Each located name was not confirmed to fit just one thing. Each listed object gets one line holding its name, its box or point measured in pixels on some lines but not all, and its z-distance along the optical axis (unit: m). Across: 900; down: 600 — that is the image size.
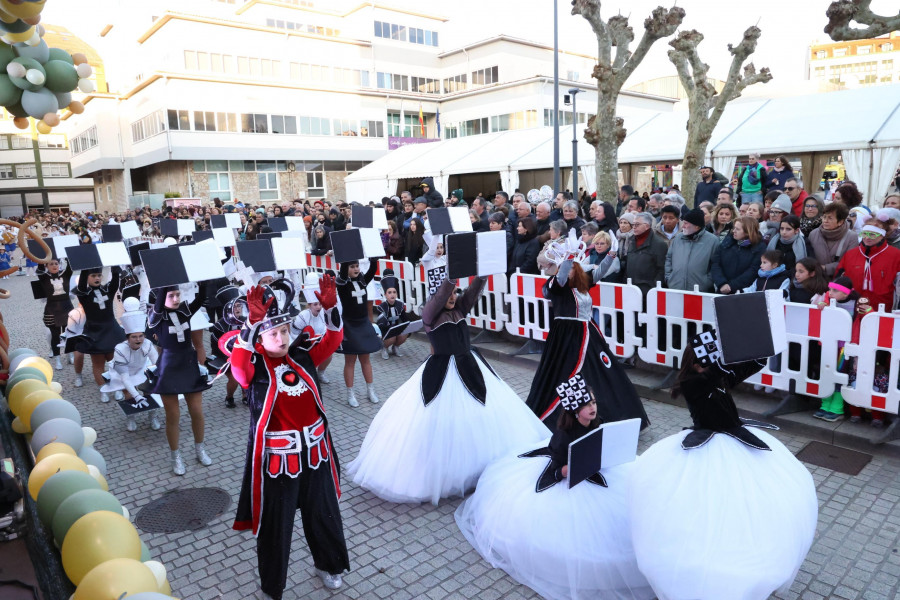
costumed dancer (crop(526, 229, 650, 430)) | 5.51
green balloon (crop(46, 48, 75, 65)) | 3.38
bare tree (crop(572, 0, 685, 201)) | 13.27
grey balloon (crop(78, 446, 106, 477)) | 3.87
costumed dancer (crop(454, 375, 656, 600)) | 3.63
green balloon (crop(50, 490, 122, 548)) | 2.87
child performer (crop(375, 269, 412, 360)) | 7.79
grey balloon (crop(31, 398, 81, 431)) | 3.60
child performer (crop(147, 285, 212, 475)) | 5.83
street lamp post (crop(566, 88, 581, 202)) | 17.83
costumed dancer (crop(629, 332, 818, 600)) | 3.17
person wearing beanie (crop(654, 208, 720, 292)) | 7.02
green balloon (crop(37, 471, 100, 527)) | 2.98
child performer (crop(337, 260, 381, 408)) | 7.39
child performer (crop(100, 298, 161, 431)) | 7.14
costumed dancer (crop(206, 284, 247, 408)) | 4.36
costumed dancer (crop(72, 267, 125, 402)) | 8.12
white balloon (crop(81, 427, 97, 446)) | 4.07
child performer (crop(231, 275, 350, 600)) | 3.66
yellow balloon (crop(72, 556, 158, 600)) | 2.40
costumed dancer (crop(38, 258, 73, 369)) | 9.55
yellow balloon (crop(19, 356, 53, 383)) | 4.32
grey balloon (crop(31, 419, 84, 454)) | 3.46
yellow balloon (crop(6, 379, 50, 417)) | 3.81
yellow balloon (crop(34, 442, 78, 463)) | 3.32
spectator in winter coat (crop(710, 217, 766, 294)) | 6.71
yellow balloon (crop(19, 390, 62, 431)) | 3.70
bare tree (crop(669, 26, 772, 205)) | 14.33
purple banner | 41.62
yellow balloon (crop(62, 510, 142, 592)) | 2.68
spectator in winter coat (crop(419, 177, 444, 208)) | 11.96
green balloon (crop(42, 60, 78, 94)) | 3.30
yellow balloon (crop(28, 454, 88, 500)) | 3.12
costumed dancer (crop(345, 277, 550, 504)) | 4.85
